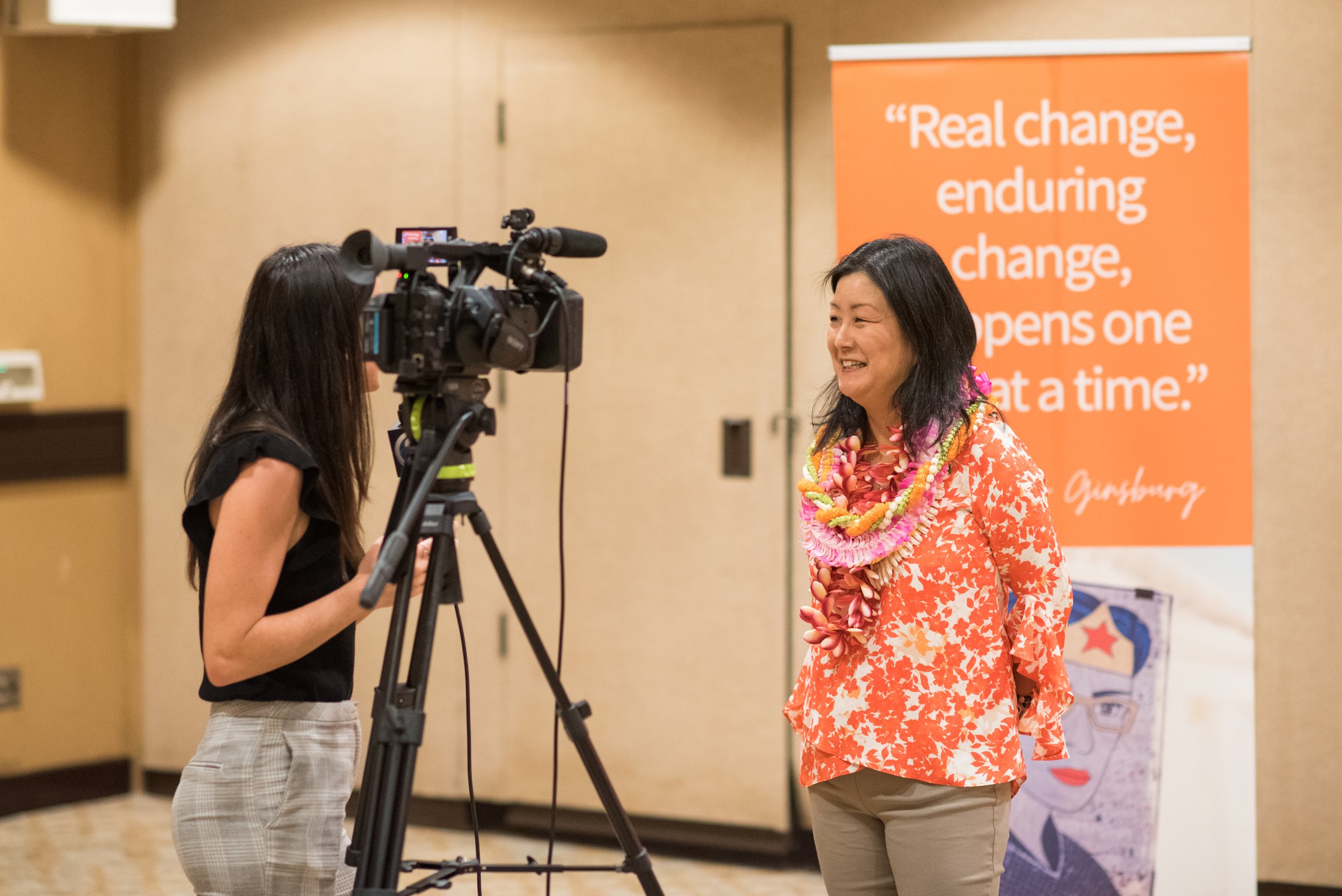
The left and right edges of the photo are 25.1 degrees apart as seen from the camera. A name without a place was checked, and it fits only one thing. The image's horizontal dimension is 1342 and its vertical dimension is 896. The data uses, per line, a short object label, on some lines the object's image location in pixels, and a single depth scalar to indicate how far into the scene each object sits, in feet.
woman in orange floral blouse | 17.40
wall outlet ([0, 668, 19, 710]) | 24.96
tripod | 16.68
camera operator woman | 17.02
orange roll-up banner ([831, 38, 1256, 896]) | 20.62
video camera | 16.92
